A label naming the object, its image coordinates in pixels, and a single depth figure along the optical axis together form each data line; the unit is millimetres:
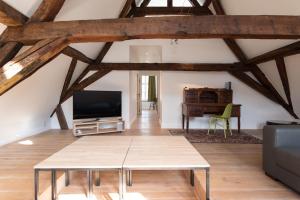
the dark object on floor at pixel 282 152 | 2367
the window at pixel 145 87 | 12594
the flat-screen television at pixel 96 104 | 5629
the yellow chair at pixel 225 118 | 5459
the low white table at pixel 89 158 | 1972
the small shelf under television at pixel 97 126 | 5425
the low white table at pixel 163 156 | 1998
